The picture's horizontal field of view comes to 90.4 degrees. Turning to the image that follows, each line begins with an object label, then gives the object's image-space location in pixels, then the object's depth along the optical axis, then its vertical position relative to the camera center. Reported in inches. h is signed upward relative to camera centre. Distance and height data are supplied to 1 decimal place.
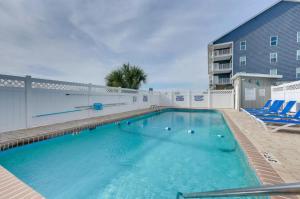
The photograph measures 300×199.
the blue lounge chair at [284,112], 255.8 -26.2
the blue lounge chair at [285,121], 208.8 -35.0
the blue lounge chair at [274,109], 287.0 -24.3
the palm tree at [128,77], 846.5 +117.7
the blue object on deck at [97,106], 372.8 -22.1
